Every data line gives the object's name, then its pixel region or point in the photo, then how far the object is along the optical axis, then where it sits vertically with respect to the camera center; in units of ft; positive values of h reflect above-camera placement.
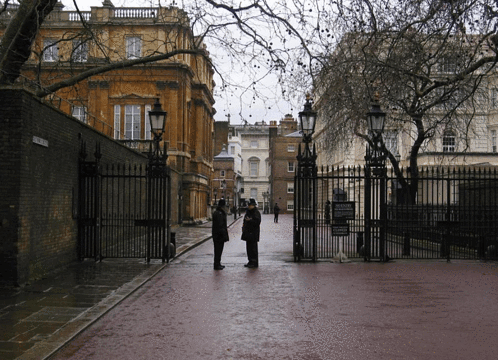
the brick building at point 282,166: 294.66 +16.00
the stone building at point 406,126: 63.16 +11.49
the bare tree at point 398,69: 42.29 +12.35
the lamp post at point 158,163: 47.06 +2.74
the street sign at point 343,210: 48.81 -1.13
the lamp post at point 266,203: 302.58 -3.95
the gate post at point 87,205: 45.62 -0.72
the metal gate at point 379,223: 48.14 -2.26
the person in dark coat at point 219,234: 43.88 -2.91
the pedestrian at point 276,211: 168.45 -4.36
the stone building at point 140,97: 119.14 +21.31
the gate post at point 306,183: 47.96 +1.14
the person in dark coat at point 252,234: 45.21 -2.99
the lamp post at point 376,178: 48.03 +1.58
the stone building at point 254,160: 373.81 +24.47
